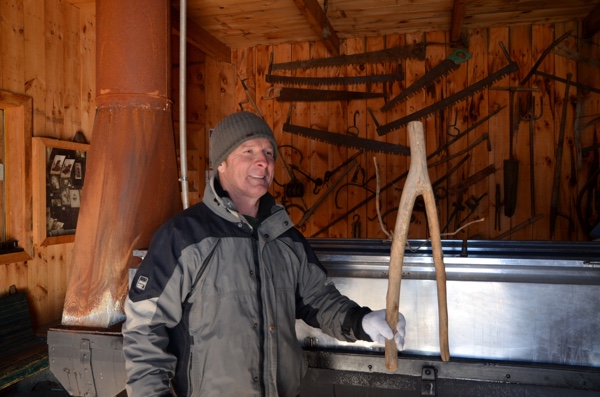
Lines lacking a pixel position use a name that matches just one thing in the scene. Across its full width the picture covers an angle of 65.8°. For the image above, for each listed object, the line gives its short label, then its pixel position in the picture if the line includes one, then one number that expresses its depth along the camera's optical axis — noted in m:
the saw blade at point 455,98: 4.27
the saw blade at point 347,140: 4.52
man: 1.43
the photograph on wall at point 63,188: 3.42
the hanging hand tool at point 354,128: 4.65
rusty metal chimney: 1.95
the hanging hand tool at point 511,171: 4.22
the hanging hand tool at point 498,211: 4.29
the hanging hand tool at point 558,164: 4.10
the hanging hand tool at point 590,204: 4.01
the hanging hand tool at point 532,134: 4.21
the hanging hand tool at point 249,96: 4.88
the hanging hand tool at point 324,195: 4.61
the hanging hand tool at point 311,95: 4.62
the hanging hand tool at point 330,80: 4.55
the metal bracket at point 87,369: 1.85
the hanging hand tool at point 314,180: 4.70
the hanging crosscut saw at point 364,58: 4.48
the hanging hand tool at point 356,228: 4.58
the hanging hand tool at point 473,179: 4.29
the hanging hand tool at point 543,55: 4.14
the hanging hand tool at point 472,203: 4.28
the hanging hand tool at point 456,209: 4.30
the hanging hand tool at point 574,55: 4.05
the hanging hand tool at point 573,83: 4.07
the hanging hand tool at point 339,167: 4.62
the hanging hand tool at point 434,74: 4.34
